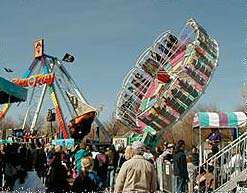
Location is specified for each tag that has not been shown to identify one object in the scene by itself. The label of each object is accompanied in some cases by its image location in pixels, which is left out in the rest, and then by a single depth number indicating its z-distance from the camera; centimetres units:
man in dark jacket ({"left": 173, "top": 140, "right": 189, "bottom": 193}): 1414
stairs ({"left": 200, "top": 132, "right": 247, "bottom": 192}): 1259
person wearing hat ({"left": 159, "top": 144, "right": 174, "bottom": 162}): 1606
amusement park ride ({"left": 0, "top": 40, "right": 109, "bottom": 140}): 4368
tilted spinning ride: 3581
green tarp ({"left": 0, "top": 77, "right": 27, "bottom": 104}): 1499
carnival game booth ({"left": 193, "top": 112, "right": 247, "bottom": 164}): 1909
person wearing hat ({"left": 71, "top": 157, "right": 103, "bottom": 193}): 811
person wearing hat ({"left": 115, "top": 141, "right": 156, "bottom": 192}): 651
